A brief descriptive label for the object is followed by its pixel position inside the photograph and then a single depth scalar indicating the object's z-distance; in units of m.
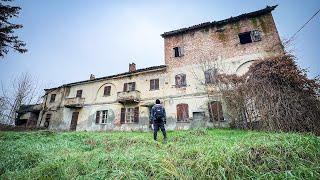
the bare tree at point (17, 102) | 17.78
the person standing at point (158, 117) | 5.15
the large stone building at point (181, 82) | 10.77
